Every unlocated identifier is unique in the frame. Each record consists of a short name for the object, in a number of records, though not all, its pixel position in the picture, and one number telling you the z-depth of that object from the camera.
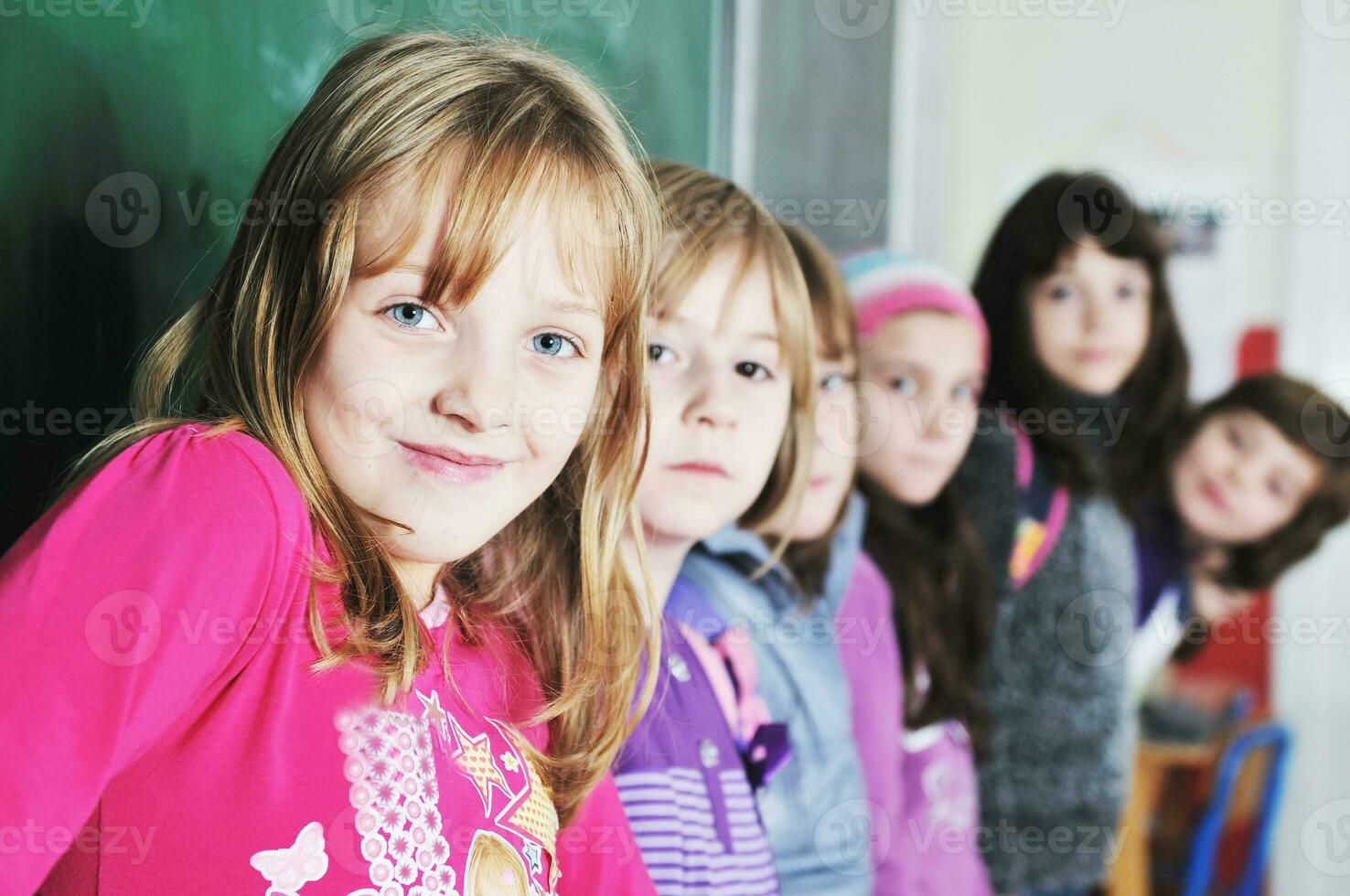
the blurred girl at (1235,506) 1.77
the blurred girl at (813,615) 1.21
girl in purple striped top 1.04
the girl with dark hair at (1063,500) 1.60
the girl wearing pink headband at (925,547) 1.46
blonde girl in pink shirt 0.59
